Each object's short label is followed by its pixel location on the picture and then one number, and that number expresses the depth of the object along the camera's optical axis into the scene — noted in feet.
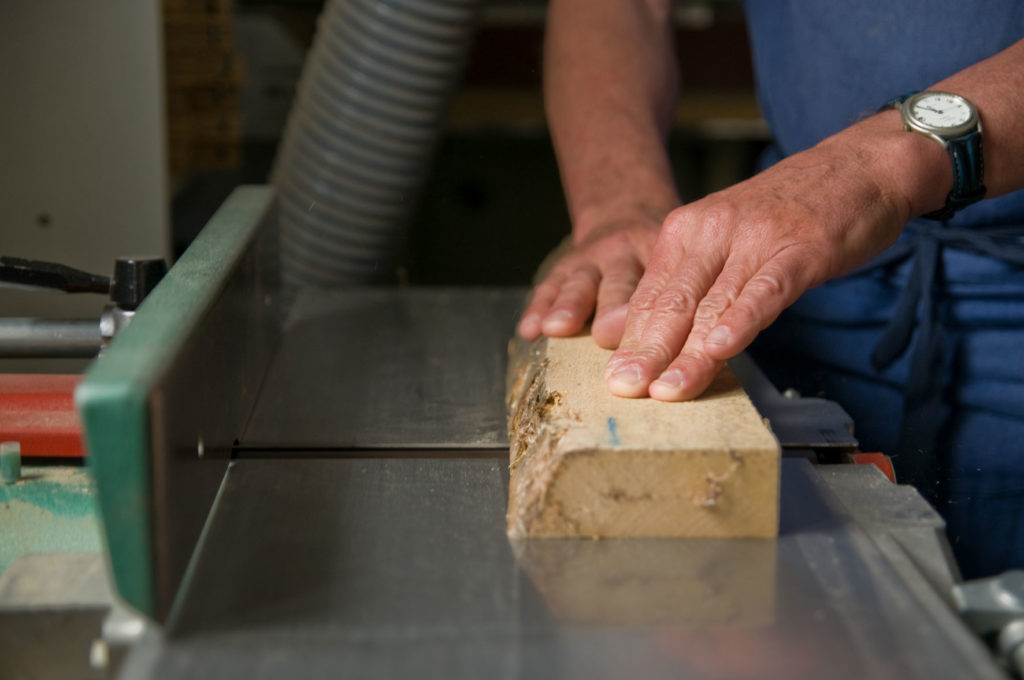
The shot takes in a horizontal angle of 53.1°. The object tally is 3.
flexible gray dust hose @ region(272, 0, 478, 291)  6.04
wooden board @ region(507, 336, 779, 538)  2.24
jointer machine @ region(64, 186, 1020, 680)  1.89
